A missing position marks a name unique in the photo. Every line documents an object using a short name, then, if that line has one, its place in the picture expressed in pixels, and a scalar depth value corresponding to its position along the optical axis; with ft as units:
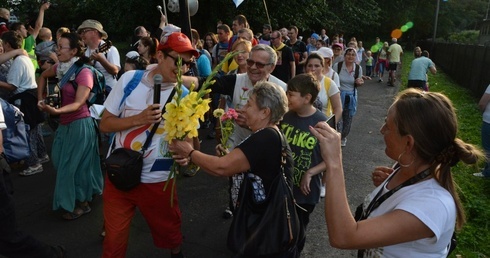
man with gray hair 11.75
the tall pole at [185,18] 13.96
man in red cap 9.22
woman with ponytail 4.91
